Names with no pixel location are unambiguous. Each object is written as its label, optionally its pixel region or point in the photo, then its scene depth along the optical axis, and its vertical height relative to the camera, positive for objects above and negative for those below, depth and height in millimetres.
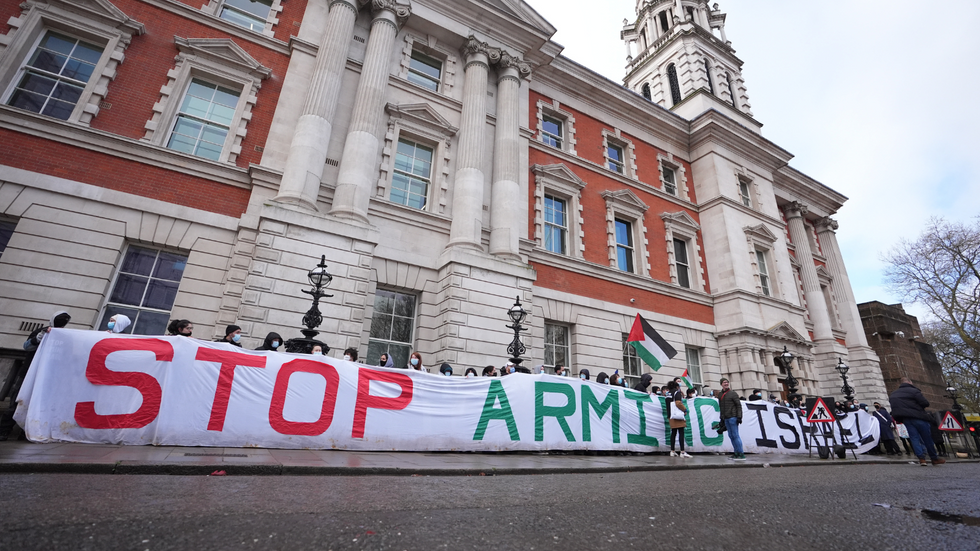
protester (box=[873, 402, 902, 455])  14000 +537
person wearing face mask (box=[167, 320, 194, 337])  7375 +1435
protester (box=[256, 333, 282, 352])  8133 +1410
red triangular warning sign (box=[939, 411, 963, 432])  13084 +852
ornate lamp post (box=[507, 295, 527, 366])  10798 +2693
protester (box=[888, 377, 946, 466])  9008 +736
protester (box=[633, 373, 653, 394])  11500 +1423
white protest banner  5840 +317
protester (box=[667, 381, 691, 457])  9695 +563
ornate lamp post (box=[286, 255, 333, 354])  8781 +2085
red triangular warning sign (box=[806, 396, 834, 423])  11680 +881
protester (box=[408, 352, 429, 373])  10210 +1471
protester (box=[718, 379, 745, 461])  9875 +691
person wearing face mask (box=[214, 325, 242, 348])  8109 +1501
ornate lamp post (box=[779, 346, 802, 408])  14266 +2236
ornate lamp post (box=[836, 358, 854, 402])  16241 +2918
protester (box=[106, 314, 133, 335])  6746 +1333
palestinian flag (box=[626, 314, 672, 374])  12289 +2576
